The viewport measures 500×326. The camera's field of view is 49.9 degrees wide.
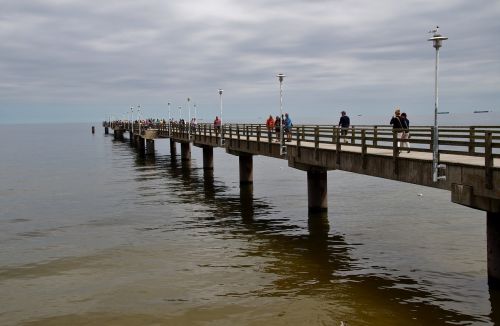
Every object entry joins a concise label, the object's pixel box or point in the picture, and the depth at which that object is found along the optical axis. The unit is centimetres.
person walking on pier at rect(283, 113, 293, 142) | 2854
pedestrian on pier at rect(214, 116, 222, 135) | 4414
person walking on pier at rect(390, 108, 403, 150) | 2086
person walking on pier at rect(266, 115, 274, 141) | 3172
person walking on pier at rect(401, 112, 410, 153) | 2084
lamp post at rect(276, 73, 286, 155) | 2803
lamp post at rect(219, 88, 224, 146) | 4138
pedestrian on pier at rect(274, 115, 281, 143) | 3060
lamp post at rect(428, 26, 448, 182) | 1539
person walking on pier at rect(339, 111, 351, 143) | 2741
